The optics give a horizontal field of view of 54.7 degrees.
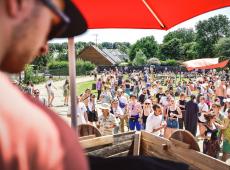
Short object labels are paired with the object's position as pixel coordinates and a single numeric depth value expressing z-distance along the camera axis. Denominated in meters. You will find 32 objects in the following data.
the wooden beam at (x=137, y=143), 2.34
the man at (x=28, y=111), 0.41
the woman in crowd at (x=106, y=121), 5.64
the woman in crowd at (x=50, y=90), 11.77
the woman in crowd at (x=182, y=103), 7.48
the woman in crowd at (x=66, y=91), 12.22
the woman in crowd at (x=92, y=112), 6.84
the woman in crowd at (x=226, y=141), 4.81
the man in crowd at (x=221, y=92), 10.11
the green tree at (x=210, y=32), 61.08
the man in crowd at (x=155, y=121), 5.38
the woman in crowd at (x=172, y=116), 5.64
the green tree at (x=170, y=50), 67.49
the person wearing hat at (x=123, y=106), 7.14
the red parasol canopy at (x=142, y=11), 1.72
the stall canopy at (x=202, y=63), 15.80
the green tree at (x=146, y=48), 70.03
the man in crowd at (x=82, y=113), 6.12
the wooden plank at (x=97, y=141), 2.17
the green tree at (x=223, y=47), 54.59
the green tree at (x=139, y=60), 52.46
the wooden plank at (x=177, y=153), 1.80
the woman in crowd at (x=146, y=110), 6.88
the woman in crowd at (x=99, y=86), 13.83
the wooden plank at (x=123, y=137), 2.30
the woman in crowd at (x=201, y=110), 6.20
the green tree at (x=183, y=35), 79.67
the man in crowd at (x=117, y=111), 7.13
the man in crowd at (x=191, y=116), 6.63
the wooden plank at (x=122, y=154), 2.24
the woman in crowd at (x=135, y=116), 7.01
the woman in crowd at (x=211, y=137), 4.83
